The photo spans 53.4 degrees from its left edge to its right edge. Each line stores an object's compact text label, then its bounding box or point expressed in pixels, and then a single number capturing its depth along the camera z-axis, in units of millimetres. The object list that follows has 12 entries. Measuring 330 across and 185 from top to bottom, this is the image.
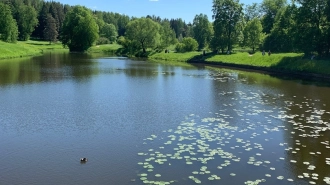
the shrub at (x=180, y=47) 91312
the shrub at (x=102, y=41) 140588
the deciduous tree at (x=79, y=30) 111188
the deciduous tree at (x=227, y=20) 76688
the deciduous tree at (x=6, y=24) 88062
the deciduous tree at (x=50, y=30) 136725
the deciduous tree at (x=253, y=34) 74938
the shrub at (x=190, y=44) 91000
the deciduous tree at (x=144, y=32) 95812
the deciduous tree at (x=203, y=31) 101688
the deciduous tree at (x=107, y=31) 153625
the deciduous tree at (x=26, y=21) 128750
